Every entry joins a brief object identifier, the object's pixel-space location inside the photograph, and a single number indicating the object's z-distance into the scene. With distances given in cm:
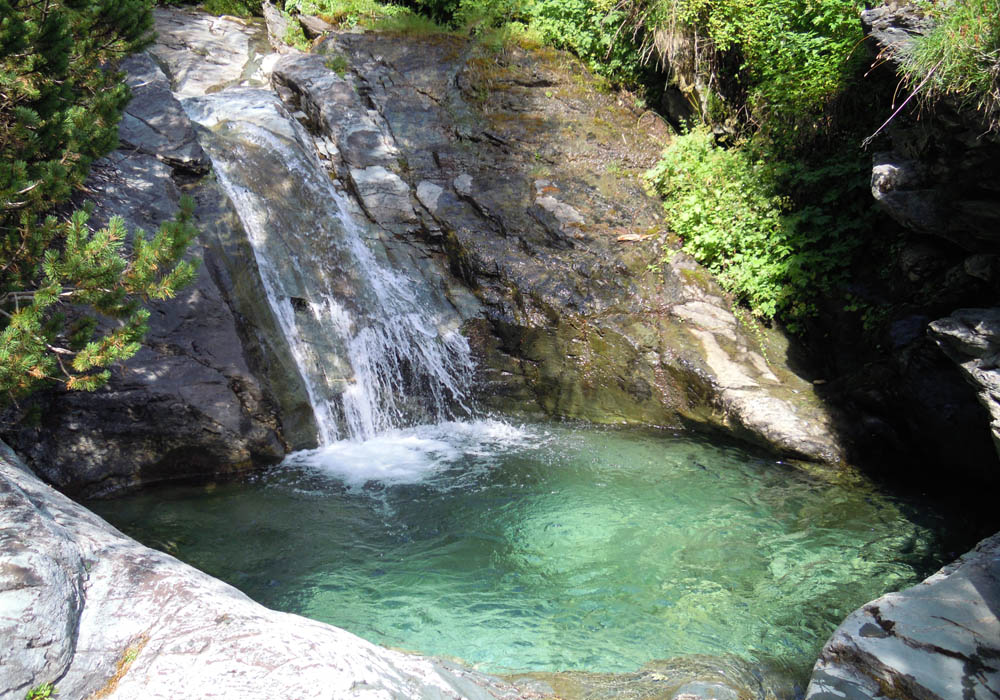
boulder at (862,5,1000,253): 480
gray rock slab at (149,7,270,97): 1018
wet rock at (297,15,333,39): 1130
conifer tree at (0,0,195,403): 404
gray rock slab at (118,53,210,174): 763
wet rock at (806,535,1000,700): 318
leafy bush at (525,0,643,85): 1062
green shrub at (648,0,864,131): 775
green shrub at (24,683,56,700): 236
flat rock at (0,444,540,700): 245
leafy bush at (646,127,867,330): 780
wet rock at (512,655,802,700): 346
